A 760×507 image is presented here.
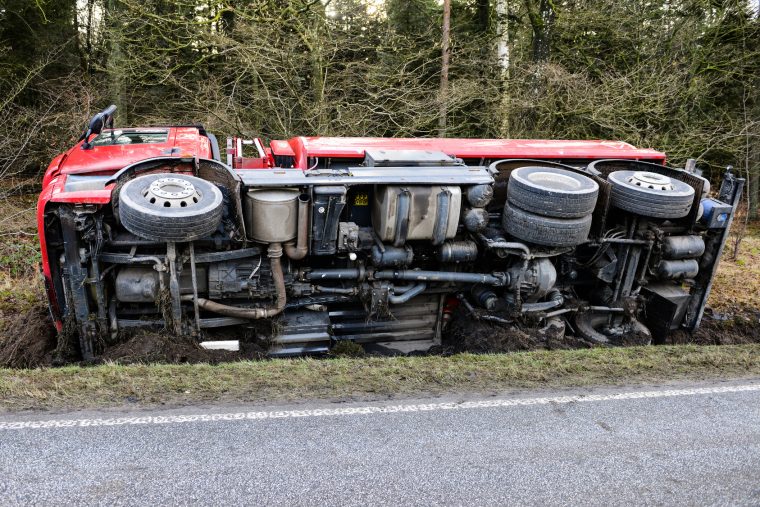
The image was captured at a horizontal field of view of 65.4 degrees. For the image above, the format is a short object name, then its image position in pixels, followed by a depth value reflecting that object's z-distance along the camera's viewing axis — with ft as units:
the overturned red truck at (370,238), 15.71
